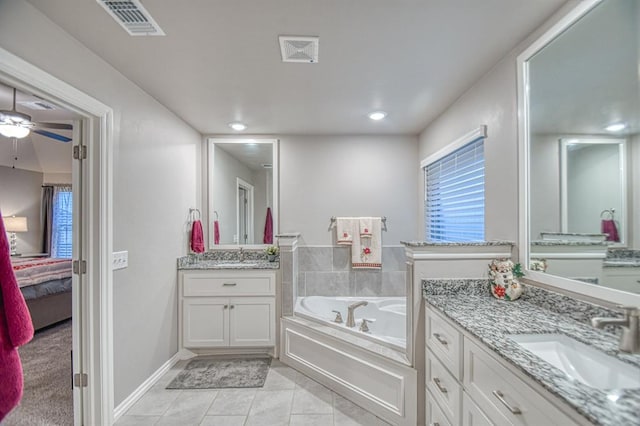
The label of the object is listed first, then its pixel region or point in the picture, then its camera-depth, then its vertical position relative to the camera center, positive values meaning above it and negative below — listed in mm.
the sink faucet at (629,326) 935 -367
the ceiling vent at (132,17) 1350 +1008
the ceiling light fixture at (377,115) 2713 +981
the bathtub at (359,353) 1866 -1078
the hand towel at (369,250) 3225 -383
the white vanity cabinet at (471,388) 899 -674
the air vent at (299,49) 1622 +1004
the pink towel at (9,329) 970 -389
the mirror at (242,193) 3379 +280
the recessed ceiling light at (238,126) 3066 +988
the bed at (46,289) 3502 -929
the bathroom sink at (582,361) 929 -526
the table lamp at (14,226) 5027 -172
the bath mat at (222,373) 2379 -1408
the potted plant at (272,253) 3164 -407
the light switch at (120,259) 1943 -301
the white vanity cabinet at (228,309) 2811 -921
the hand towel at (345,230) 3268 -158
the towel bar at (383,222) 3358 -68
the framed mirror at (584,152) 1126 +300
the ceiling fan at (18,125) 2229 +783
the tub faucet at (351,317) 2582 -923
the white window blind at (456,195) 2234 +194
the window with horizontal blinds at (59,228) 5602 -231
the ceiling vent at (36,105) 2482 +993
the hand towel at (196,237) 3086 -226
